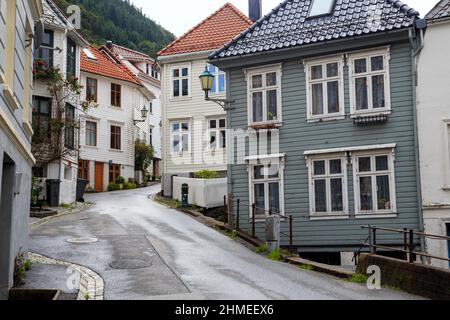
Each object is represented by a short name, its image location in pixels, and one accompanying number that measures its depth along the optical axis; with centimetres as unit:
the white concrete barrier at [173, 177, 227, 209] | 2450
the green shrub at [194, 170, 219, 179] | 2704
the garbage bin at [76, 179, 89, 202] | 2909
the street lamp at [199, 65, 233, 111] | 1819
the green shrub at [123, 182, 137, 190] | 3925
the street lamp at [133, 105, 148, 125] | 4032
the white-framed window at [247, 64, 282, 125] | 1898
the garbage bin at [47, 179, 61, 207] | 2564
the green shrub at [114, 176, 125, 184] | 3891
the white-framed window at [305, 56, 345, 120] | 1798
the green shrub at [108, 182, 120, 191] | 3816
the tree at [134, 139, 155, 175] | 4244
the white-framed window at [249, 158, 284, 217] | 1861
